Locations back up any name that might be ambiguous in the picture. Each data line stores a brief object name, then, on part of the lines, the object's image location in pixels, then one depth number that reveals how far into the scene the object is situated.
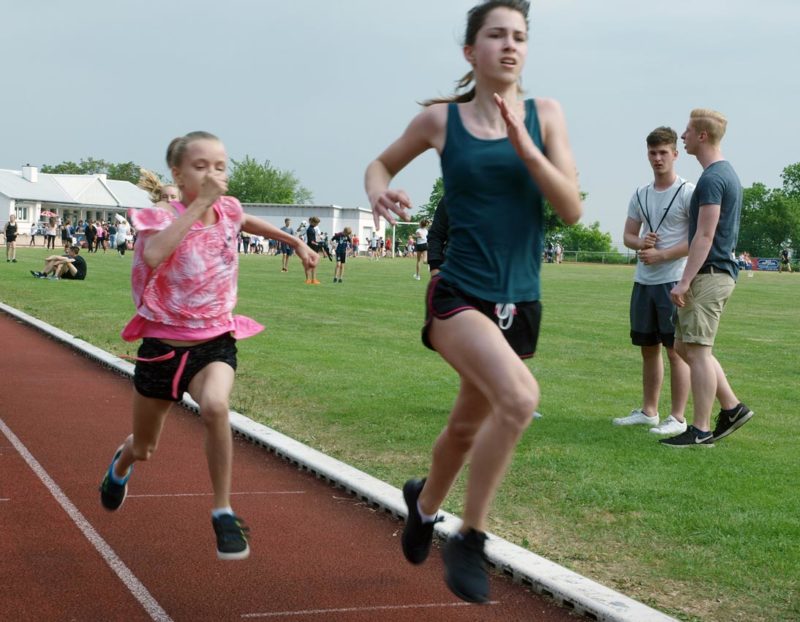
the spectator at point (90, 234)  55.84
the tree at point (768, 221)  141.25
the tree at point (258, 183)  158.75
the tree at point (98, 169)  170.25
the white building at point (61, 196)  103.69
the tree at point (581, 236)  136.50
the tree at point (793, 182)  153.25
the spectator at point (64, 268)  28.30
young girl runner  4.97
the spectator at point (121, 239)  55.17
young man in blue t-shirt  7.77
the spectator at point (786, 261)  84.18
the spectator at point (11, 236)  40.03
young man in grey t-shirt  8.36
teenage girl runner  3.94
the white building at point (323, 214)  96.00
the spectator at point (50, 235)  61.25
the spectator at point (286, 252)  38.28
